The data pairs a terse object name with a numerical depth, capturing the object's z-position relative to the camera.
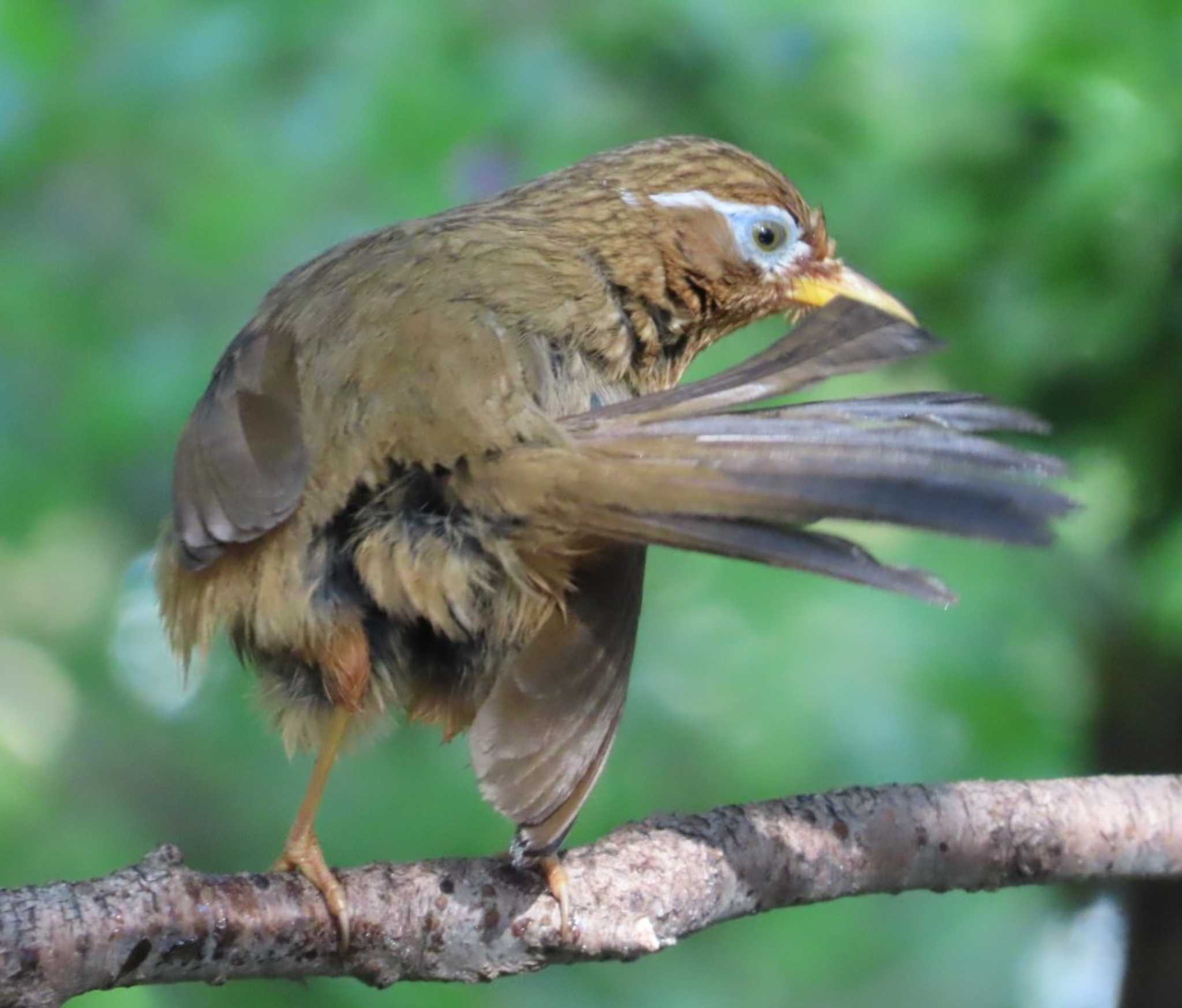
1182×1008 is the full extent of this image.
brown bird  4.27
